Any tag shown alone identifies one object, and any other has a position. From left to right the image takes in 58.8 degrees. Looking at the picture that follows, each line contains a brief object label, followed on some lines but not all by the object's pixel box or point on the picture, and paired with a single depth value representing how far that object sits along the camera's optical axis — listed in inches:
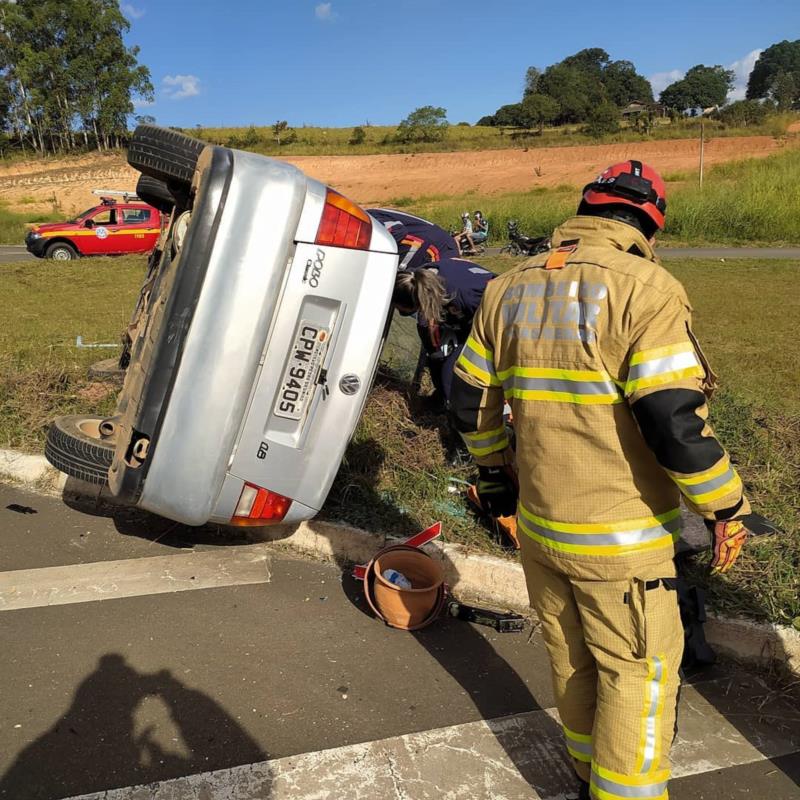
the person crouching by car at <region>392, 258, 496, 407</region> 163.5
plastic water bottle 135.0
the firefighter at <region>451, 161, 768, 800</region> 74.0
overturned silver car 111.0
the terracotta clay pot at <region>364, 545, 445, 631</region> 128.6
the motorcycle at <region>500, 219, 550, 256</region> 725.3
